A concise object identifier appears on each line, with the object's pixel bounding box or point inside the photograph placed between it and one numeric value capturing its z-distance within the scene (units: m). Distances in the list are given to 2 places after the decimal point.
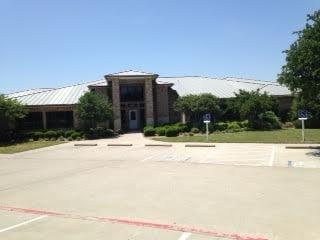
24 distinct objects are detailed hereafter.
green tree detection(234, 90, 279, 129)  23.47
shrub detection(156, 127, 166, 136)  23.24
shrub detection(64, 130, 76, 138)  24.32
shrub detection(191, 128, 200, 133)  23.47
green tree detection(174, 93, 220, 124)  23.82
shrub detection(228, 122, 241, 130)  23.69
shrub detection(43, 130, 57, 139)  24.50
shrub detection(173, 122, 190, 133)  23.22
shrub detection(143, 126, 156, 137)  23.16
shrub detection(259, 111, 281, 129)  23.92
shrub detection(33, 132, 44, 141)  24.73
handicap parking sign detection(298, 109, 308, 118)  17.14
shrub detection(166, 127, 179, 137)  22.54
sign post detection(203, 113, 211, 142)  19.31
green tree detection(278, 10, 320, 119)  12.87
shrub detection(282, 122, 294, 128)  24.77
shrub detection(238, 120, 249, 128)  24.24
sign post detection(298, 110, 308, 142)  17.11
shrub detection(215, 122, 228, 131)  23.63
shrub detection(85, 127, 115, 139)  24.13
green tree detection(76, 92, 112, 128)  24.00
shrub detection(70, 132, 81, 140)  24.01
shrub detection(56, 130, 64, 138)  24.48
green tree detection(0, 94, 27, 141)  24.13
